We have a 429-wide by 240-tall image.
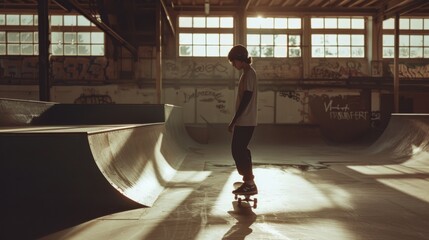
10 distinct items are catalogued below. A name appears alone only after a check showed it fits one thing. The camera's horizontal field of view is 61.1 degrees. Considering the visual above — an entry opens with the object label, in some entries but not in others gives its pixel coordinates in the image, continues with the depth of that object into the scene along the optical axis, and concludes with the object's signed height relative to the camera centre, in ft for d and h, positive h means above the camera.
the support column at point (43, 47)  28.14 +4.34
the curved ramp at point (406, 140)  28.45 -3.37
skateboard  13.62 -3.70
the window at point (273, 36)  54.13 +9.86
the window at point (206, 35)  54.05 +10.02
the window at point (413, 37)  54.54 +9.72
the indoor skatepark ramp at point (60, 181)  11.32 -2.57
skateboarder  14.05 -0.64
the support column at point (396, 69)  44.47 +4.13
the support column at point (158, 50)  37.01 +5.56
